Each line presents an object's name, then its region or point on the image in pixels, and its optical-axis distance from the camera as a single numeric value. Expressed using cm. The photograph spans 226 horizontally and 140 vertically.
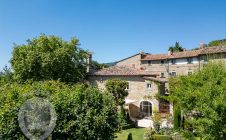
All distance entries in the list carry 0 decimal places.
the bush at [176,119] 2007
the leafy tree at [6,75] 2922
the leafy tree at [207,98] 1014
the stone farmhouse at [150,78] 2477
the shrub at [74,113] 1090
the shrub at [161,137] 1671
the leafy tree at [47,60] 2694
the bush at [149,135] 1714
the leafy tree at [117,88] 2350
